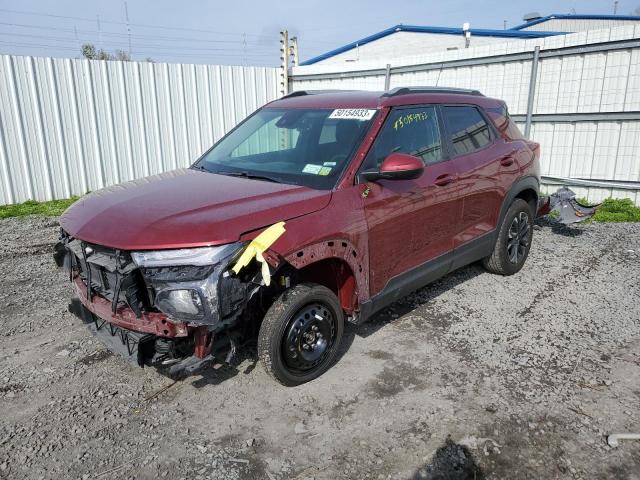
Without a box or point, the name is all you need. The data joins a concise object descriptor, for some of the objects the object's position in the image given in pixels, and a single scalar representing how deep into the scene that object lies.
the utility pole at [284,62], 11.71
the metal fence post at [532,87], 8.54
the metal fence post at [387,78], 10.46
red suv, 2.78
